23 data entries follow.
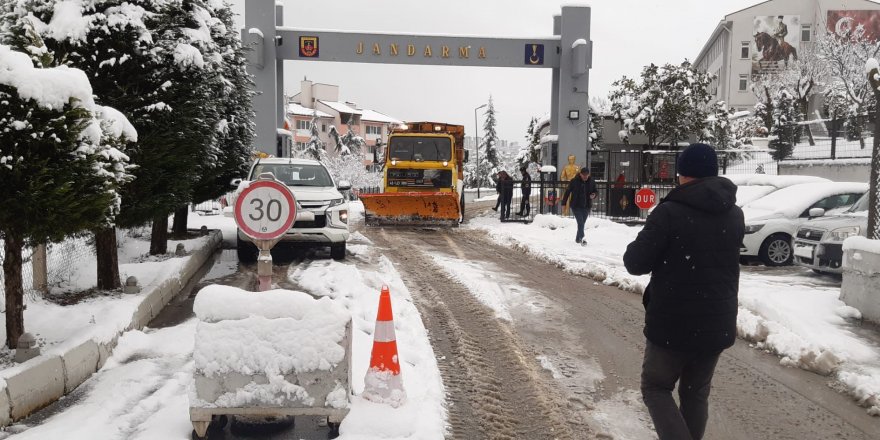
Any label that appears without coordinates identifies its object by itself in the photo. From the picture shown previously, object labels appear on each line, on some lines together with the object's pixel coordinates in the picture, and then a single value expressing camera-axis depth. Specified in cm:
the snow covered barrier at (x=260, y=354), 408
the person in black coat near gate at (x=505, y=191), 2095
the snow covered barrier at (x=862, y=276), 750
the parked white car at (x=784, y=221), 1257
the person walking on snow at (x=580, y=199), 1496
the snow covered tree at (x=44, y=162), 478
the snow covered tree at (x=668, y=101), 3288
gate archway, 2144
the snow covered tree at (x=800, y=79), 4184
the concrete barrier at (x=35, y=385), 449
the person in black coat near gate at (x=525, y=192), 2122
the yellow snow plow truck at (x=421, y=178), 1867
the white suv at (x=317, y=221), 1150
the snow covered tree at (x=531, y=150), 4499
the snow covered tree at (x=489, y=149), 7850
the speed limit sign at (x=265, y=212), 486
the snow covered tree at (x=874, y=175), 796
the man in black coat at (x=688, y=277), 346
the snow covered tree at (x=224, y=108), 987
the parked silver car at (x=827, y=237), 1030
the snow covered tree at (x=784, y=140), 2412
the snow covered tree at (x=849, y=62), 3647
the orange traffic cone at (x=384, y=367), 459
